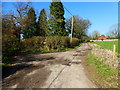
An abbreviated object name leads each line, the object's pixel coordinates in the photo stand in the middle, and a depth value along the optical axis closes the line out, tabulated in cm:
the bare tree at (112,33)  4607
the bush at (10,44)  484
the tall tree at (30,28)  1647
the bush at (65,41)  1060
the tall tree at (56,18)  1992
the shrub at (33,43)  909
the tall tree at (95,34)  5991
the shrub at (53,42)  970
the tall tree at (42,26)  2077
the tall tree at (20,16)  1413
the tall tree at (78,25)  3372
